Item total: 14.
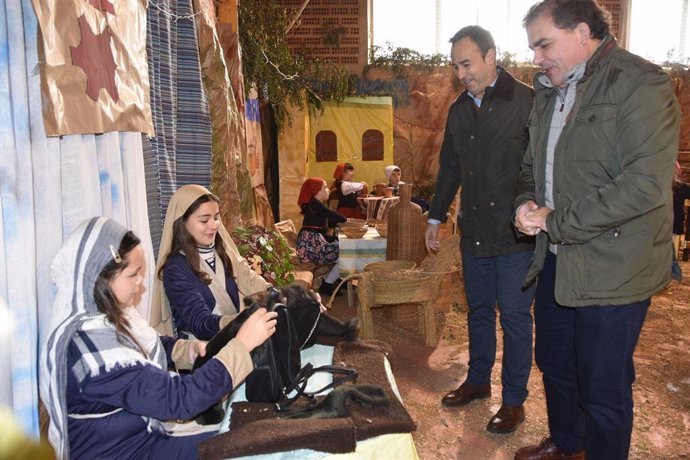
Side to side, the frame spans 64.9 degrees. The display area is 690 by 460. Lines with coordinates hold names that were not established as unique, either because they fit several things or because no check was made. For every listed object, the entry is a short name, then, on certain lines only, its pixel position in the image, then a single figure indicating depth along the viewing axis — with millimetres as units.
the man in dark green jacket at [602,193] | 1880
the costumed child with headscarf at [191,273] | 2693
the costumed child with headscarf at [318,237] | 6094
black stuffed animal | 1947
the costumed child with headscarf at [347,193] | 7773
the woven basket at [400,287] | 4414
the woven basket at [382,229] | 5484
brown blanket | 1526
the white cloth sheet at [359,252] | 5316
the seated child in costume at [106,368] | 1612
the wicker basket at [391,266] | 4797
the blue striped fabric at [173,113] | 3314
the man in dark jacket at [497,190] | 3049
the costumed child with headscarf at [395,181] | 7894
